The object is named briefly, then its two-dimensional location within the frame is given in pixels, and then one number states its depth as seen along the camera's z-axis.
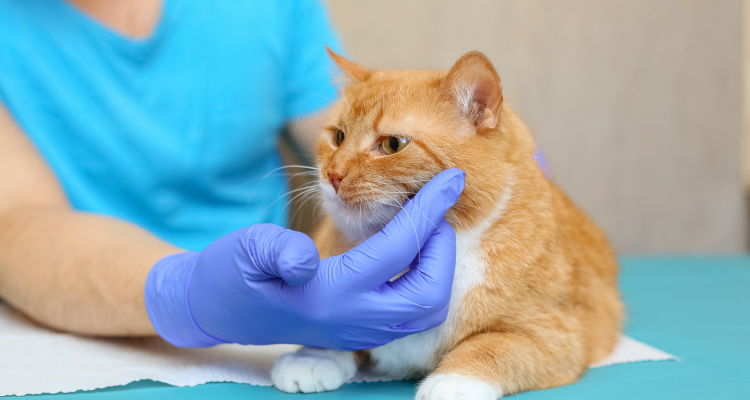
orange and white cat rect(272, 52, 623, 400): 0.69
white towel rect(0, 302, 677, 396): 0.70
